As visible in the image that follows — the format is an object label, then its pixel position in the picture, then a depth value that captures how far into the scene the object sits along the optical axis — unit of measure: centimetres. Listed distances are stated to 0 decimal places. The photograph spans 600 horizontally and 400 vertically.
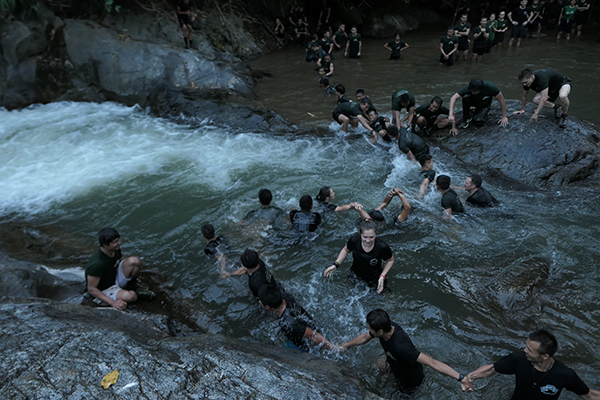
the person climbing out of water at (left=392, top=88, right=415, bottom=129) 873
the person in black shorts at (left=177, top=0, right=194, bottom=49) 1456
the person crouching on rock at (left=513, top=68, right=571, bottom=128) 741
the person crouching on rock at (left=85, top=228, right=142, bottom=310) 483
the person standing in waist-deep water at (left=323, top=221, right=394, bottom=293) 474
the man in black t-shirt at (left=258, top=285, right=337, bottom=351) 429
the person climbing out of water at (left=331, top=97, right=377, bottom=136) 952
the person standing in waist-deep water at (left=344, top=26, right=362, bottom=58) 1585
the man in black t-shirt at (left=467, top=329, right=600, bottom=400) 299
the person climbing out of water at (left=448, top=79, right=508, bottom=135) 788
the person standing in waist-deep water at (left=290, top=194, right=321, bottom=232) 636
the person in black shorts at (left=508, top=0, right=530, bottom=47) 1487
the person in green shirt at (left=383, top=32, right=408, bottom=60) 1502
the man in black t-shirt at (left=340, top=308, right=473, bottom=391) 353
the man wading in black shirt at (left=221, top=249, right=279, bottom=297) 484
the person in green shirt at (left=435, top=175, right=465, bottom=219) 631
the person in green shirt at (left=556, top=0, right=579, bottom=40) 1453
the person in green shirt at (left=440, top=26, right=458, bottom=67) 1350
